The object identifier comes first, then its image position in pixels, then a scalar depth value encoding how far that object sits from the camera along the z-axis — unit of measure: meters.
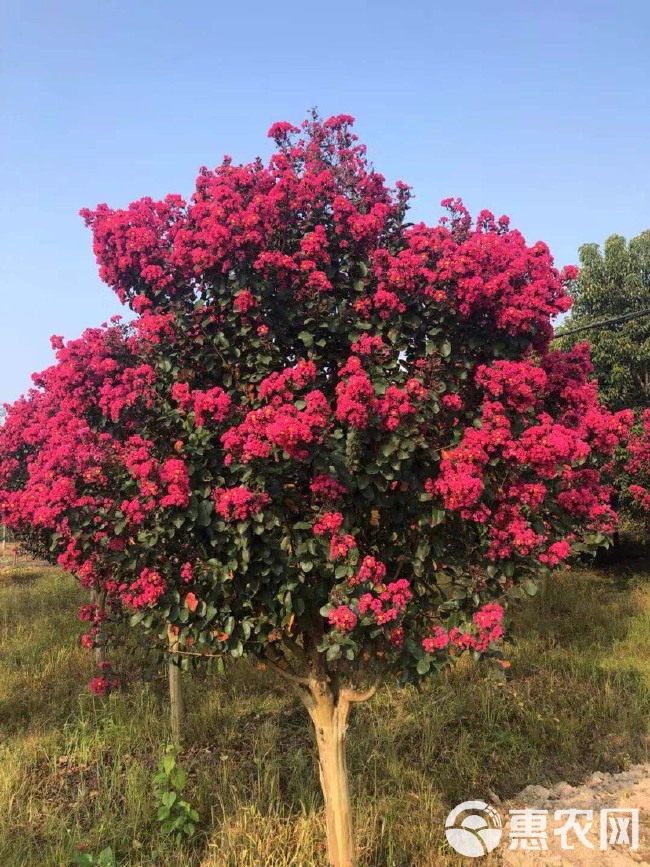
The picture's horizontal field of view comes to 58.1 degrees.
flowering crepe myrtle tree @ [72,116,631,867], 2.61
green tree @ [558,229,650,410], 12.16
